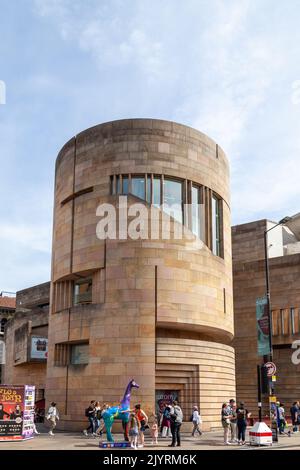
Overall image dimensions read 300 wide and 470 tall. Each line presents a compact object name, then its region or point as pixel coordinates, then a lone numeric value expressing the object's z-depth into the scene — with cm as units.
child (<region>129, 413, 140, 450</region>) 2055
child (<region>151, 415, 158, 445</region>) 2255
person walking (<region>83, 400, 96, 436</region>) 2569
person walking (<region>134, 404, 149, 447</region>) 2150
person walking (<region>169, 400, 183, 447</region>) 2164
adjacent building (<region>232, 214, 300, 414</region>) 4119
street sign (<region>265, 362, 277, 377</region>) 2362
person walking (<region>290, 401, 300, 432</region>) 2960
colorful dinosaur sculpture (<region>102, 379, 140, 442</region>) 2215
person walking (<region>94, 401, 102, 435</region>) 2562
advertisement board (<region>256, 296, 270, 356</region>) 2512
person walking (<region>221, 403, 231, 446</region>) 2259
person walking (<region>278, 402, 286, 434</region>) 2842
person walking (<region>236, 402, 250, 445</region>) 2297
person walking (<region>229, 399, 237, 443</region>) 2311
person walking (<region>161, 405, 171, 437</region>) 2481
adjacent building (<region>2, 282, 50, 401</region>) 4959
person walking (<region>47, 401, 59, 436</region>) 2646
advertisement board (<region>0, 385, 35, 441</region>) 2233
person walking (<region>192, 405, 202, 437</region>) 2570
